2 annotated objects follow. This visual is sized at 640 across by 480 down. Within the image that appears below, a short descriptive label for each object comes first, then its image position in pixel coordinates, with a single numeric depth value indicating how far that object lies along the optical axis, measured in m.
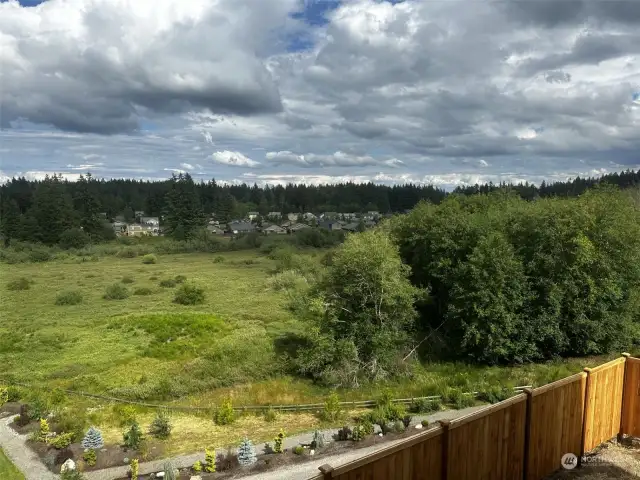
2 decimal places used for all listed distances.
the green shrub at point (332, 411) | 15.91
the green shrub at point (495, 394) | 16.86
